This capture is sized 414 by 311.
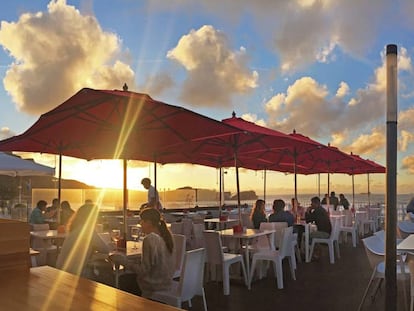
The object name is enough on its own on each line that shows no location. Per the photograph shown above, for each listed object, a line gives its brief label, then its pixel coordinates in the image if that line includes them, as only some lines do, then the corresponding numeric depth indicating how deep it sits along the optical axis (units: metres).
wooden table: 2.13
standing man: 8.84
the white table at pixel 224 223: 9.14
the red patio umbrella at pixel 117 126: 5.20
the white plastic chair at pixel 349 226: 10.74
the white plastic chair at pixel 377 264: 4.81
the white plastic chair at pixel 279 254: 6.14
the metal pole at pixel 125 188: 5.70
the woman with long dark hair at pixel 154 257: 3.83
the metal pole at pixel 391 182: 3.56
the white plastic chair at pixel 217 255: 5.71
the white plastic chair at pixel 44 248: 6.93
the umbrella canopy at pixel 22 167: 9.47
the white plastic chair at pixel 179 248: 5.10
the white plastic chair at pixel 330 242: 8.31
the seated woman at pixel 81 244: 4.25
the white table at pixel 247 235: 6.28
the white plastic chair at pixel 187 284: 3.84
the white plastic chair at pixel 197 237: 6.85
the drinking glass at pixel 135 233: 6.55
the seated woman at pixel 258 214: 7.85
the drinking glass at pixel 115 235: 5.66
